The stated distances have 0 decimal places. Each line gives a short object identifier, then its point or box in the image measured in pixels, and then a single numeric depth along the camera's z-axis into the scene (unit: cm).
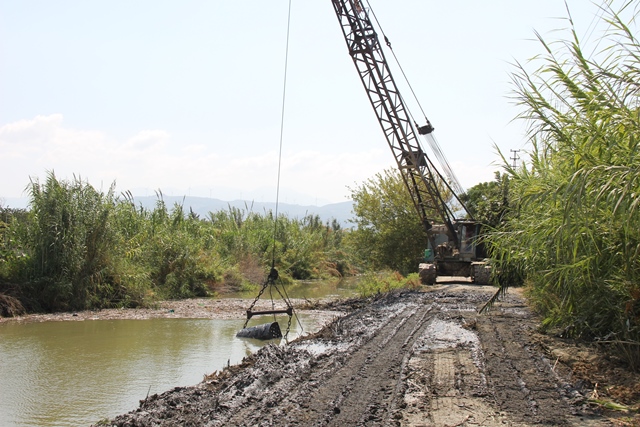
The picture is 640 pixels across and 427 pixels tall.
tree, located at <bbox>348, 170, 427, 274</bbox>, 2861
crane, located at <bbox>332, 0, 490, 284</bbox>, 2270
